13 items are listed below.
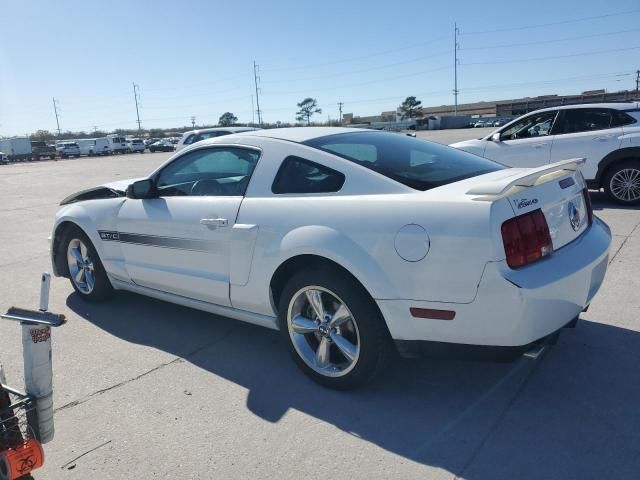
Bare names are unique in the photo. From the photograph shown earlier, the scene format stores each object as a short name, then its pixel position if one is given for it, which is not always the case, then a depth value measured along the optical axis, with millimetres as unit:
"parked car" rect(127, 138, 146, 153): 56906
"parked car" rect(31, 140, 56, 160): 53247
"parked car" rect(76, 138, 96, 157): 53594
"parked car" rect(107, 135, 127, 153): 55375
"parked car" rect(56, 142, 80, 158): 53031
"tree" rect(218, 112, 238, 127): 111331
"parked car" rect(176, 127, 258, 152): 15747
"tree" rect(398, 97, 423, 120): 117750
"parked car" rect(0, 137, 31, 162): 51500
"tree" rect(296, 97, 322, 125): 127875
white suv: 8094
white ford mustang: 2598
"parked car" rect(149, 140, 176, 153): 53041
